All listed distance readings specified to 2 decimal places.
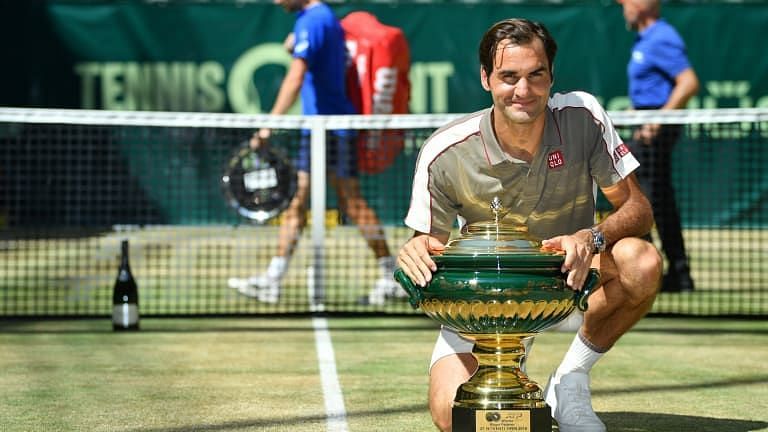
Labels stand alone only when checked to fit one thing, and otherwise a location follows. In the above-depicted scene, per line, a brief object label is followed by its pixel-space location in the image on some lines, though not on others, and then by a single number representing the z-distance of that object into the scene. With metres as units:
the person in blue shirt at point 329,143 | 17.31
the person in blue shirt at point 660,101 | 18.72
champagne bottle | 14.66
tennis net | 16.45
